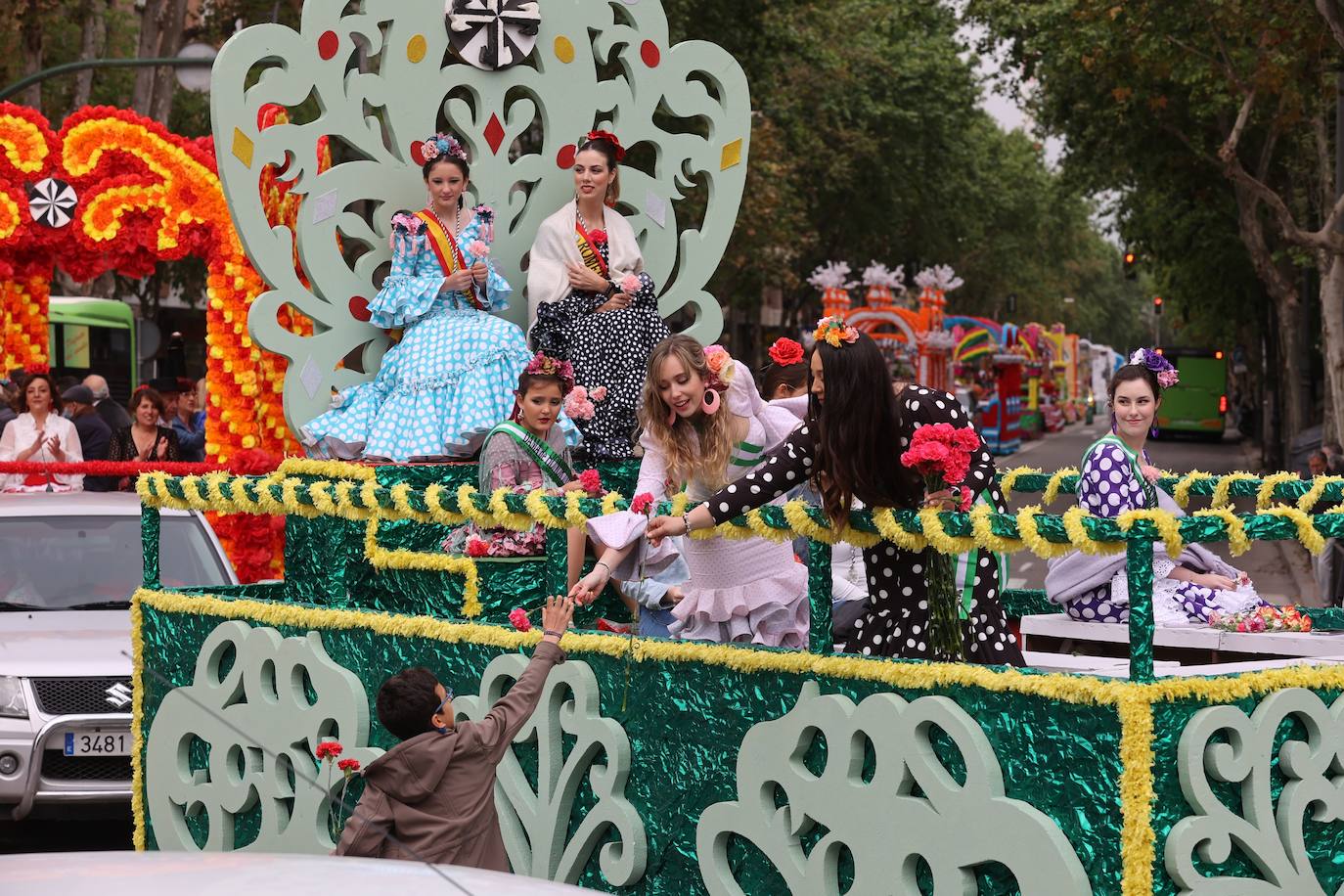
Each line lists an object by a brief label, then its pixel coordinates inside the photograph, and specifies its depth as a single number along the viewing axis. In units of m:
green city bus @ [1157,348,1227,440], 60.66
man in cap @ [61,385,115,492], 14.98
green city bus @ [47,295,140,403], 32.94
